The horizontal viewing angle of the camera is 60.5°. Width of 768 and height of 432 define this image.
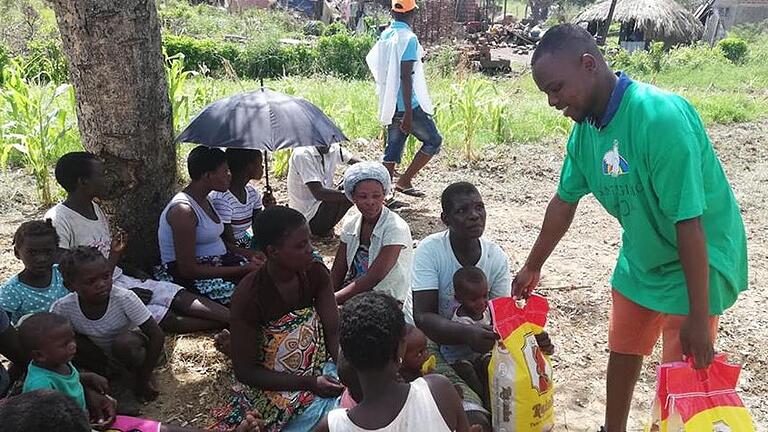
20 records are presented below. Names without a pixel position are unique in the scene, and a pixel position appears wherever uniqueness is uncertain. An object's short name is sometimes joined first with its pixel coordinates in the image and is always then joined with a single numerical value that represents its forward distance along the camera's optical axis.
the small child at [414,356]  2.21
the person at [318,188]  4.36
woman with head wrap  3.07
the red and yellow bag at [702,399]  1.94
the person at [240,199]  3.78
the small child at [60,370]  2.25
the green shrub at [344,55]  16.62
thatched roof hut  21.69
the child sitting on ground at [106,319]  2.64
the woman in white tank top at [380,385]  1.71
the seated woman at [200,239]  3.40
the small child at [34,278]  2.78
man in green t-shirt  1.90
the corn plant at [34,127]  4.96
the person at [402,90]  5.49
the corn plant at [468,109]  6.93
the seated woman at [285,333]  2.33
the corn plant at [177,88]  5.43
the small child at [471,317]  2.67
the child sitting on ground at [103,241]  3.15
